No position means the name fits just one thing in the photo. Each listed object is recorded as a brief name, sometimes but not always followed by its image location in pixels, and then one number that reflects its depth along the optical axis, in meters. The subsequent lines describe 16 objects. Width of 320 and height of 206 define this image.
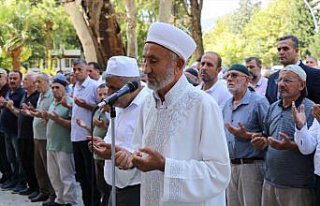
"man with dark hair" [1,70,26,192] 9.71
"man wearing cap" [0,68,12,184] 10.30
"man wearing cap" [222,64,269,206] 5.73
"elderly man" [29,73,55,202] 8.44
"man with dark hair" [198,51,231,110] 6.58
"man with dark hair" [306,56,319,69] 9.96
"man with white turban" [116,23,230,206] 2.98
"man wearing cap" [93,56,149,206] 4.45
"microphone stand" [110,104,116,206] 3.24
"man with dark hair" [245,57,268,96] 8.60
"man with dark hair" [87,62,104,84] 9.30
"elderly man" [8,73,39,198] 9.00
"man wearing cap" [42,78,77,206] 7.91
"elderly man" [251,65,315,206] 5.02
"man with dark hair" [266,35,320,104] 6.26
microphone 3.31
